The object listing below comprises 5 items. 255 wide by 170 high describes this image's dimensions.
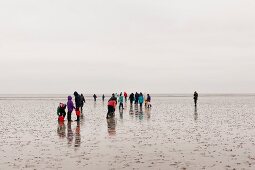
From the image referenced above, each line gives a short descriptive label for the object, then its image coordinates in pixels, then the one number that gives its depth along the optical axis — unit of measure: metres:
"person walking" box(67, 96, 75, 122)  26.98
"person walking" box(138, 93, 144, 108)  46.21
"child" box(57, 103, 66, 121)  27.10
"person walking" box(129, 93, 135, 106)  52.87
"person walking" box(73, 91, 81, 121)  28.39
